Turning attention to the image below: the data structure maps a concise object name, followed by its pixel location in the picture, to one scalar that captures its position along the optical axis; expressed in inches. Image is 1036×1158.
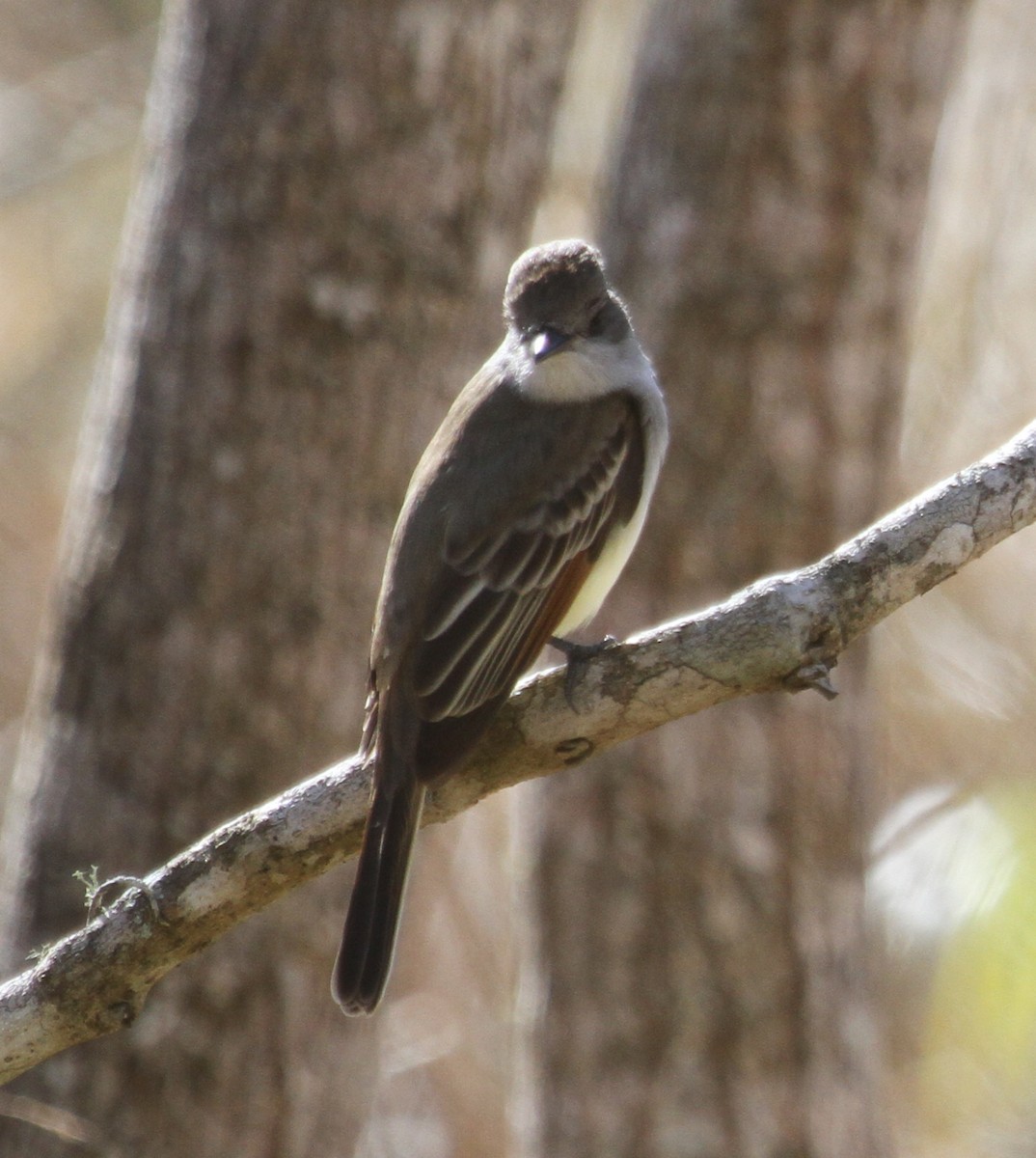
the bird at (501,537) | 273.7
